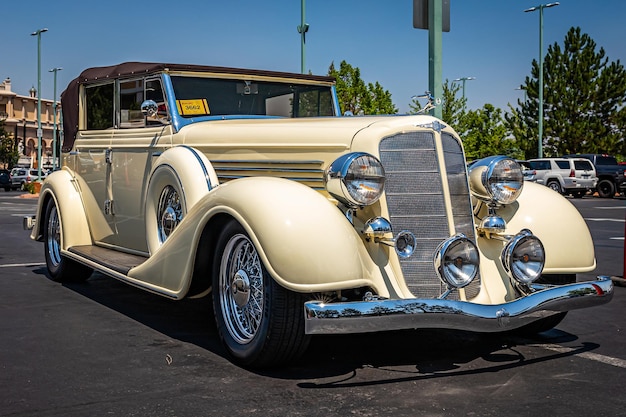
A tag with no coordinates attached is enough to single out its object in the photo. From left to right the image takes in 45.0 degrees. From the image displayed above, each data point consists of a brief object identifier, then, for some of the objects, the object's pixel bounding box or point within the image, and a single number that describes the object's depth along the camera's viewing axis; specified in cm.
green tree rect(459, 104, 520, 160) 4416
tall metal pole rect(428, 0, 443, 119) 761
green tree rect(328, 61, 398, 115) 3384
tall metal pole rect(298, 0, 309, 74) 2286
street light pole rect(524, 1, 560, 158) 3497
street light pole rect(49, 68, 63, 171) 5193
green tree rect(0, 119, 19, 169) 7038
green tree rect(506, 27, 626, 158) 4059
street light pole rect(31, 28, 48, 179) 4047
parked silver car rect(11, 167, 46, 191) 4459
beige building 8756
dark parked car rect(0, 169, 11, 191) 4419
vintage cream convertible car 390
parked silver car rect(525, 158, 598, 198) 2941
